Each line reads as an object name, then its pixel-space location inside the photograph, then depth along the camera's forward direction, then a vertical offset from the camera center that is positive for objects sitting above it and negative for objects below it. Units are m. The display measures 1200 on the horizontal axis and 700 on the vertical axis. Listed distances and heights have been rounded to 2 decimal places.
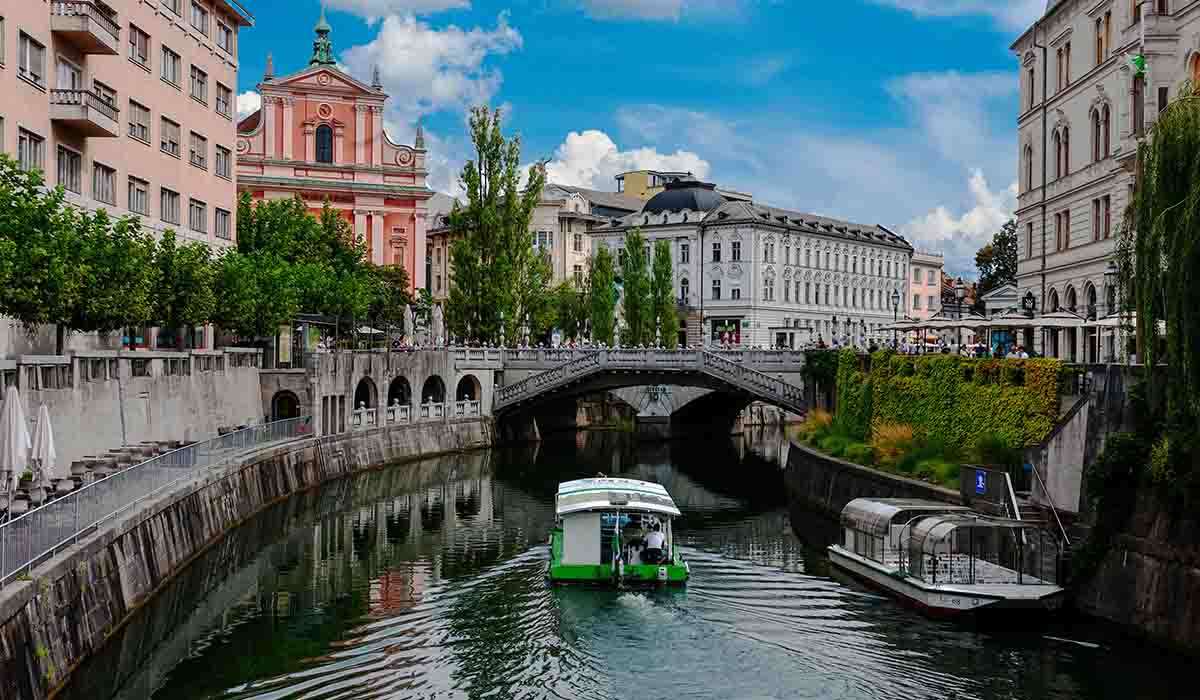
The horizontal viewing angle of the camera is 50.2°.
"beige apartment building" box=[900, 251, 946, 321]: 169.00 +8.93
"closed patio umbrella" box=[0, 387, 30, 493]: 28.30 -1.98
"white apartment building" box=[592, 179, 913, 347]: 132.12 +9.08
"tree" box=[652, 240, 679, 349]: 109.00 +4.55
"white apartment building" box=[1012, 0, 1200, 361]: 49.69 +10.10
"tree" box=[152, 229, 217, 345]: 53.25 +2.71
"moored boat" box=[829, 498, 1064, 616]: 33.38 -5.95
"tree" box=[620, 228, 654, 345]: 106.44 +4.09
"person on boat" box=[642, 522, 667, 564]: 38.41 -5.91
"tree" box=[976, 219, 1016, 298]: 134.38 +9.90
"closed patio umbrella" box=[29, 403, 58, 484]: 30.20 -2.25
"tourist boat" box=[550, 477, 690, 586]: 37.78 -5.81
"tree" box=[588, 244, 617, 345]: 105.25 +4.13
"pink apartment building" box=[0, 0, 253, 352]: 49.84 +11.12
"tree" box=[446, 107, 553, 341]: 88.12 +7.44
